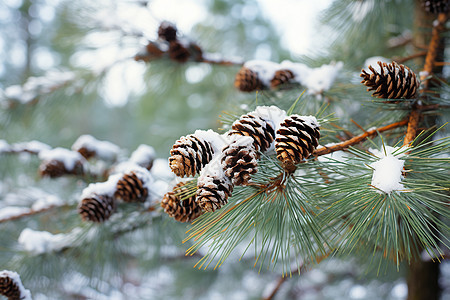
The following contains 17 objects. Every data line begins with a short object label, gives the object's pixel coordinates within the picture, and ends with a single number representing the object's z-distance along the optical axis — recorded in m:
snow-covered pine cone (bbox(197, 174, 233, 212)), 0.46
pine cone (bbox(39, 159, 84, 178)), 0.95
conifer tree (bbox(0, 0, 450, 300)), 0.49
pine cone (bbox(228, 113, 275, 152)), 0.51
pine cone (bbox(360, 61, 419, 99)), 0.56
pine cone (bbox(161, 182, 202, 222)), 0.61
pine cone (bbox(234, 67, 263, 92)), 0.88
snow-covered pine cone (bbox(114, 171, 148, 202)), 0.76
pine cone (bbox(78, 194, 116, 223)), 0.75
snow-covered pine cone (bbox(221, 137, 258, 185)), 0.46
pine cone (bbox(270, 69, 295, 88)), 0.88
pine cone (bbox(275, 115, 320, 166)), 0.46
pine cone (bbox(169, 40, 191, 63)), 1.11
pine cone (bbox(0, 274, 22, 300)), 0.67
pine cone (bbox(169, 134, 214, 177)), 0.47
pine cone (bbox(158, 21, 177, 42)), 1.08
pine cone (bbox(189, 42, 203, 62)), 1.14
